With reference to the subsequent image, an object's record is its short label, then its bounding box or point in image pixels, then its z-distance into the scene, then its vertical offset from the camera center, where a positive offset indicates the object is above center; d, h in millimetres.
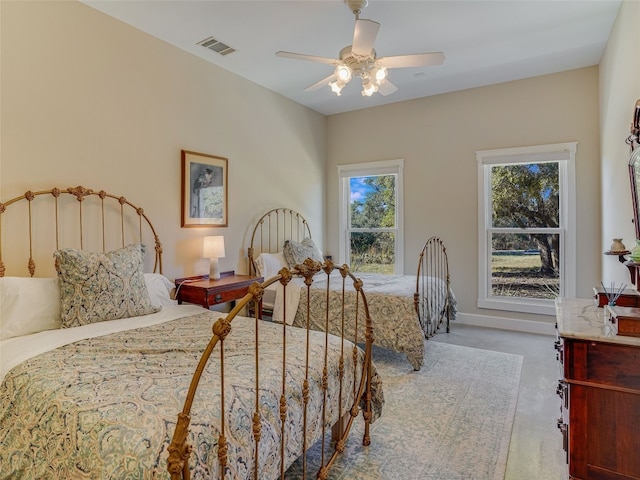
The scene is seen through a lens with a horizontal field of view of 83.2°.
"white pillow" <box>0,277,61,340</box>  2092 -420
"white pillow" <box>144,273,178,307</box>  2803 -438
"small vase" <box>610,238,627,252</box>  2435 -116
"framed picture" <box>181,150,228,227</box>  3602 +460
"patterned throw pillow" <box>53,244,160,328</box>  2218 -335
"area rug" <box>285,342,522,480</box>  1943 -1274
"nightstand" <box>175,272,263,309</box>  3204 -513
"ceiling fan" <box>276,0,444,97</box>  2625 +1276
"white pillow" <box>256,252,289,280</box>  4102 -363
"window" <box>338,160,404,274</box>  5250 +240
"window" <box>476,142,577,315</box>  4199 +42
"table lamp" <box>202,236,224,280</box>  3518 -169
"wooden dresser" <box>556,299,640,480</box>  1521 -749
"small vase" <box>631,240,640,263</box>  1902 -135
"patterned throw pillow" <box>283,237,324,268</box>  4258 -238
